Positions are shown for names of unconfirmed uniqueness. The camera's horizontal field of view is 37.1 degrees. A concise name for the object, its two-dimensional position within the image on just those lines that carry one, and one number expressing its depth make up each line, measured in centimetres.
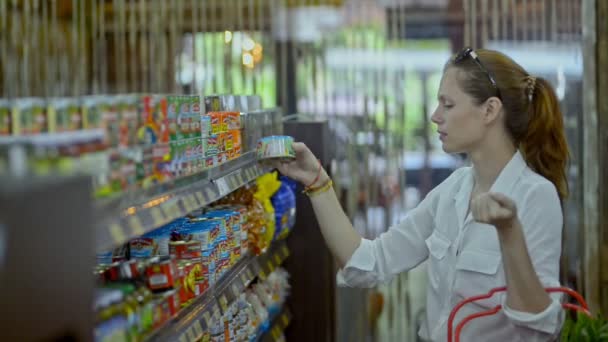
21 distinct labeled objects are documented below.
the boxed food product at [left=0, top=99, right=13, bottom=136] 181
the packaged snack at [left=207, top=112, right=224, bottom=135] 282
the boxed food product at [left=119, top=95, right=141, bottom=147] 195
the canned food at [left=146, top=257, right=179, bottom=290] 217
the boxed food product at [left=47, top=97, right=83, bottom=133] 182
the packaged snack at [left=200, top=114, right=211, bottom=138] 262
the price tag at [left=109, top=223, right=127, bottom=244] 174
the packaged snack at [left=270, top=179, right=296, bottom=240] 379
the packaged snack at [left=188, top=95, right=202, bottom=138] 241
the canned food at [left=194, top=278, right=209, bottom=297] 252
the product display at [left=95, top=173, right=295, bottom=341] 198
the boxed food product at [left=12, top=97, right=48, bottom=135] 177
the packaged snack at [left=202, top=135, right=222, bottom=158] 265
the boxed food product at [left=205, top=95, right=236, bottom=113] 298
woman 269
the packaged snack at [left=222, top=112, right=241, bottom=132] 296
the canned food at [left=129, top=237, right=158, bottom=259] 252
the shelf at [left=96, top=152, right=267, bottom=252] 176
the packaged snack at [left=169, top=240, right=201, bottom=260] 258
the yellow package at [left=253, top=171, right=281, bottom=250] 350
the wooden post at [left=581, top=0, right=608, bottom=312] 513
